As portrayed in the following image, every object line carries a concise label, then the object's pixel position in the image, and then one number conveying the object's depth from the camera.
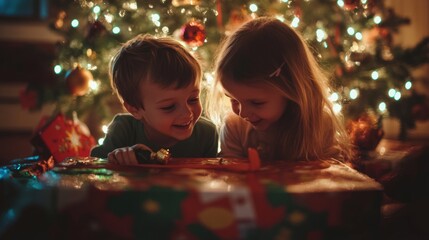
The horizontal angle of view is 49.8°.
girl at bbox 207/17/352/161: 1.17
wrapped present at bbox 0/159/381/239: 0.77
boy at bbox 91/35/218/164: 1.14
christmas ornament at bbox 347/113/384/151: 1.53
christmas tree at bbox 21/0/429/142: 1.61
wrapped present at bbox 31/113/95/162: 1.47
